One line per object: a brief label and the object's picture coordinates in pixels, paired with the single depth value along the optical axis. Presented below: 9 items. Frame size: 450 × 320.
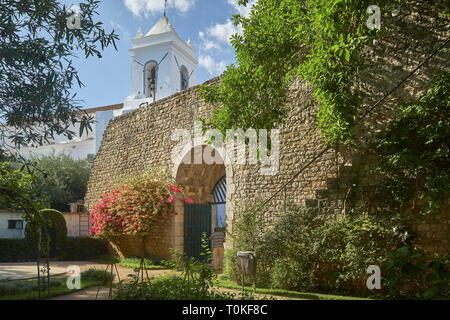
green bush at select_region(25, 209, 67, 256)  11.50
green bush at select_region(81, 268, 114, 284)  7.04
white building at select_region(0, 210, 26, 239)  13.96
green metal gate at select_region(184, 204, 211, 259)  10.27
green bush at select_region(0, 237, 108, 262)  10.99
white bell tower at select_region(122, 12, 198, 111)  19.44
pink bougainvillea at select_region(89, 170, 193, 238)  9.96
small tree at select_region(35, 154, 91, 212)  16.61
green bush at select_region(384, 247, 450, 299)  2.21
